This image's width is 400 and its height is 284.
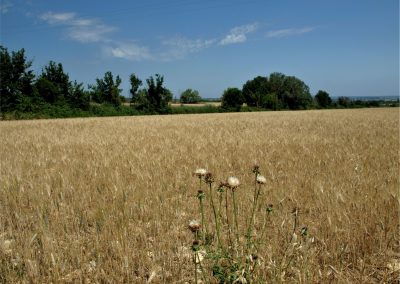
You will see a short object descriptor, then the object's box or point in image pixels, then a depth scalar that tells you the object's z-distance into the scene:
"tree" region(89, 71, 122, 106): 49.81
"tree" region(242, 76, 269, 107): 71.75
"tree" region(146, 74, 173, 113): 49.83
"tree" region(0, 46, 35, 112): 36.66
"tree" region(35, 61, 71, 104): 40.78
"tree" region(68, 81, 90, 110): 43.78
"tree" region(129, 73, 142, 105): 52.84
